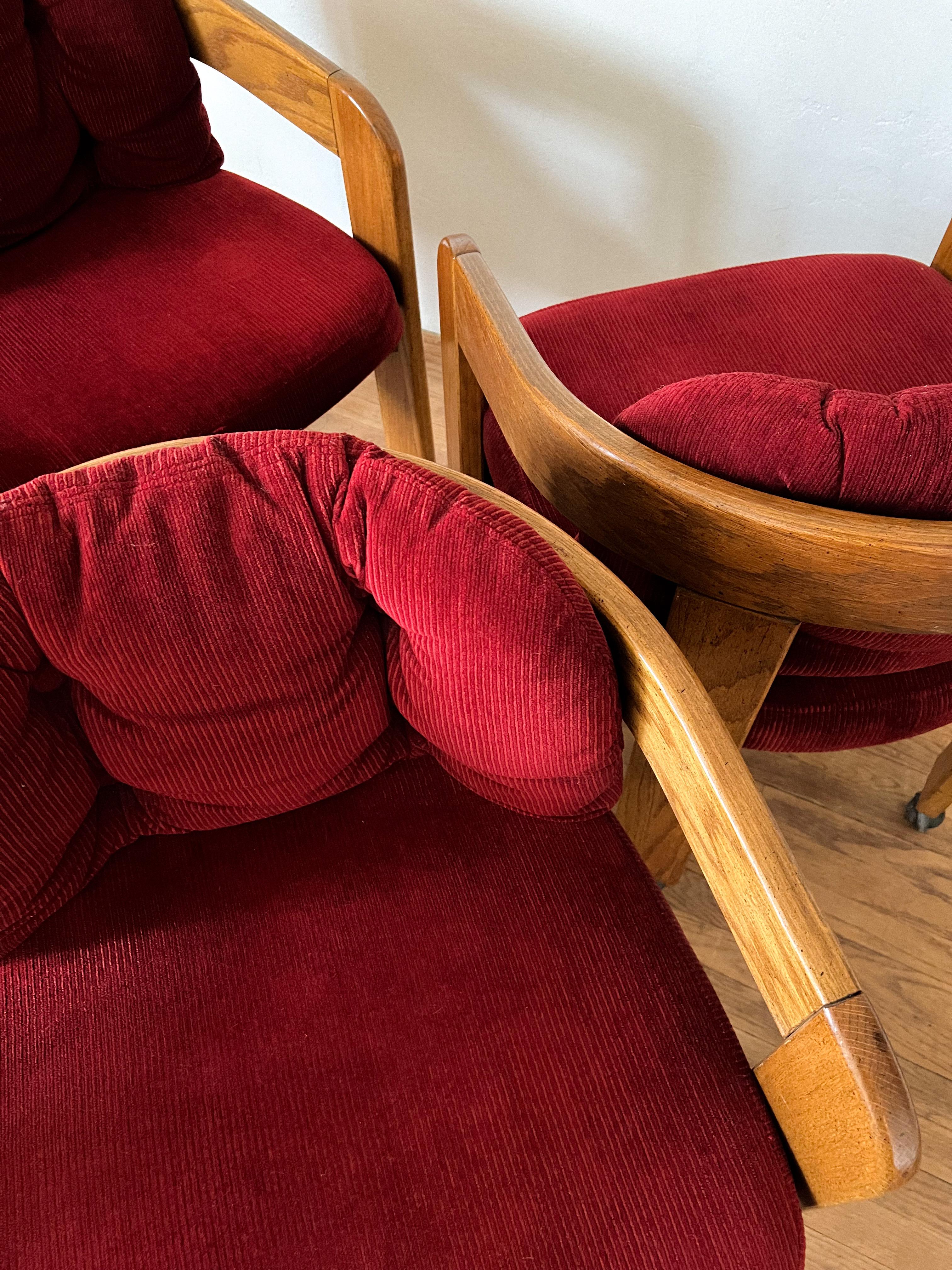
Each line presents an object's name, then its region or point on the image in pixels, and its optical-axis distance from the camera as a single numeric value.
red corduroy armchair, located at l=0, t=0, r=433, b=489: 0.98
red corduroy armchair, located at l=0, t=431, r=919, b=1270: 0.56
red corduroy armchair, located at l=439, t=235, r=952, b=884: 0.58
